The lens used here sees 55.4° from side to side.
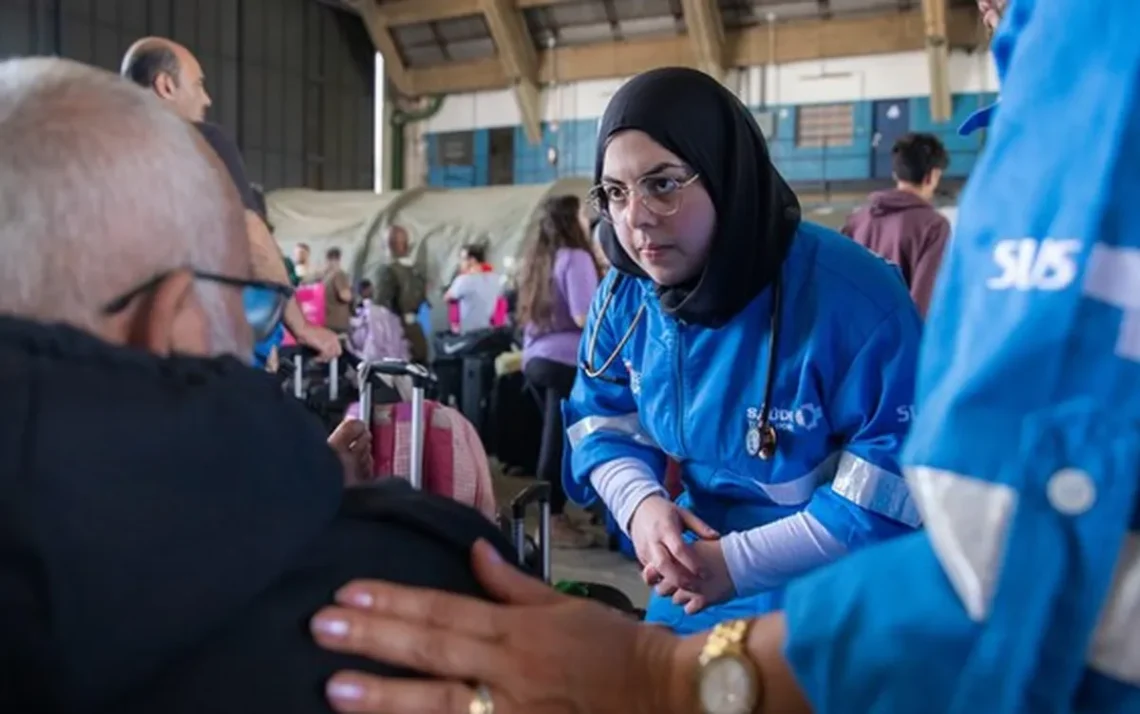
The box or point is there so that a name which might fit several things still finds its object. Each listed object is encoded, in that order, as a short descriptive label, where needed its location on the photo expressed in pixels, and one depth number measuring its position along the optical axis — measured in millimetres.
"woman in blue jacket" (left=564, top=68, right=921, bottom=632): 1380
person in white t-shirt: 7844
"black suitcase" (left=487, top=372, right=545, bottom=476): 6395
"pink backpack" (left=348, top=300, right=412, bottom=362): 7020
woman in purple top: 4910
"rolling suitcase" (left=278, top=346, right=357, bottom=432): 5184
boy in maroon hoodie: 3975
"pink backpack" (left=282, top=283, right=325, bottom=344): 6848
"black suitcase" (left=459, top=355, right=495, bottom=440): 6996
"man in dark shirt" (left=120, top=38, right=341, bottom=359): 3186
